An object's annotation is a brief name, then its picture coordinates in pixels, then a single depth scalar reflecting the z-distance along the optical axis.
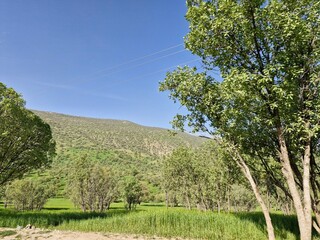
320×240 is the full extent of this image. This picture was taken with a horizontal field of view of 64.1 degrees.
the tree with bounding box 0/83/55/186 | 23.86
